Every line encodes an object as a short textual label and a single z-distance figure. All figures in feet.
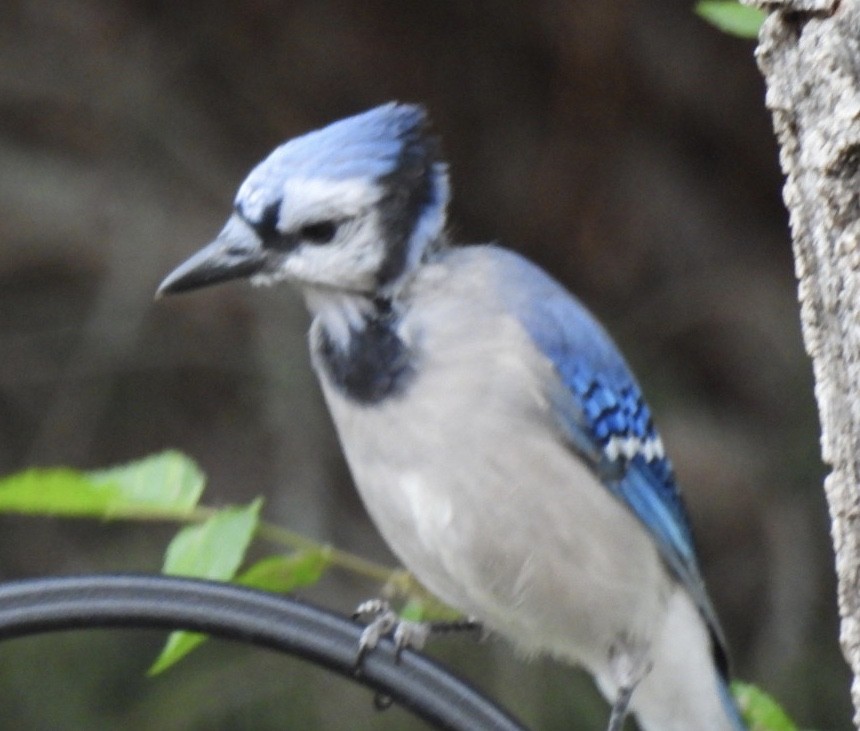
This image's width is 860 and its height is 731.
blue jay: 12.15
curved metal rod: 11.88
